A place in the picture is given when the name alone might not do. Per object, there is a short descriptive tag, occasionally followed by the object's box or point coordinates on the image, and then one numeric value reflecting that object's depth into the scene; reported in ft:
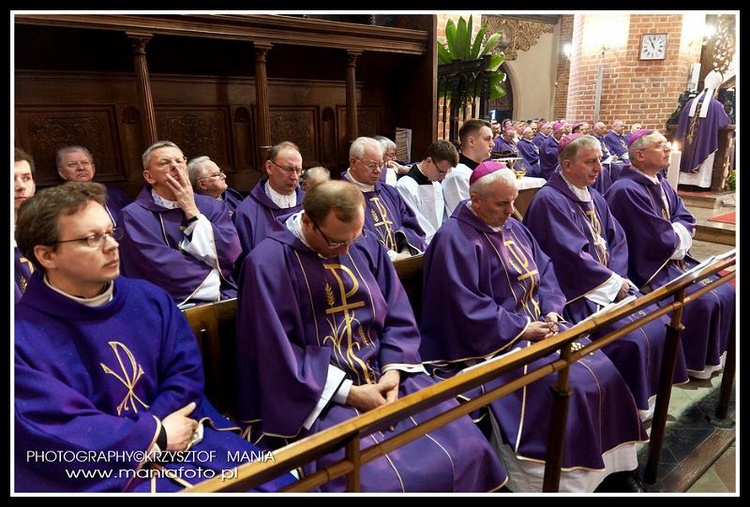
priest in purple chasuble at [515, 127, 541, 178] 36.99
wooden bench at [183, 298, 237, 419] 7.52
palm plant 21.79
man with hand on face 10.07
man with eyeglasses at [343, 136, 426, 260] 13.08
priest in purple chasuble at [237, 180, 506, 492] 6.64
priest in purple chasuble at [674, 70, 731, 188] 35.32
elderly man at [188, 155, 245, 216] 12.97
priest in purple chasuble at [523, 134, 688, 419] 10.30
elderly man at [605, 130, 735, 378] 11.92
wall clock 36.40
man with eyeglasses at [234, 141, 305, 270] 12.35
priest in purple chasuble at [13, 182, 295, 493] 5.09
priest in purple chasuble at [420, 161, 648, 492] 8.00
